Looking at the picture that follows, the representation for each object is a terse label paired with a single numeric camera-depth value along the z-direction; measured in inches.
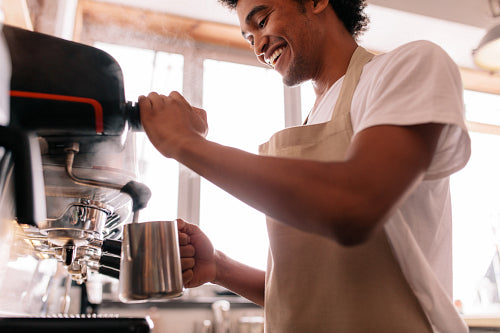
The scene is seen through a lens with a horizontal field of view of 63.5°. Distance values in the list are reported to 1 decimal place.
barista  20.9
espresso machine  19.6
